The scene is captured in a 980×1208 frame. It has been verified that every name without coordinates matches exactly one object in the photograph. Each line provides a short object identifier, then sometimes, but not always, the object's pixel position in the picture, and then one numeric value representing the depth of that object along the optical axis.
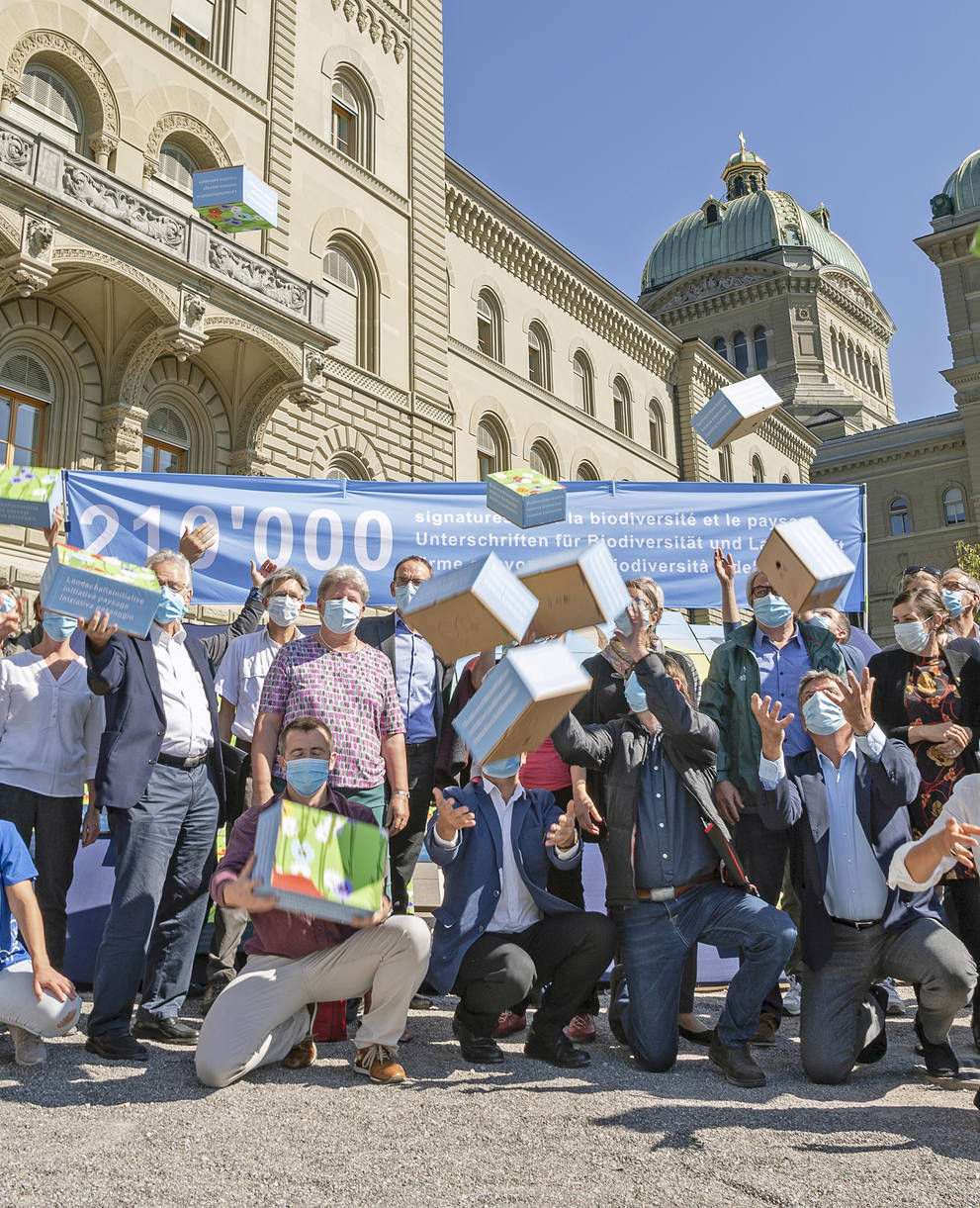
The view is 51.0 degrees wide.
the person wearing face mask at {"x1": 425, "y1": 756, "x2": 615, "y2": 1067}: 4.59
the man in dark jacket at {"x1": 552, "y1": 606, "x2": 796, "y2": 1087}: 4.48
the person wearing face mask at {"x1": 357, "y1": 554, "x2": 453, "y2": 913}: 5.92
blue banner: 8.38
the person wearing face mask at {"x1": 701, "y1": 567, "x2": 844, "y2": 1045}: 5.22
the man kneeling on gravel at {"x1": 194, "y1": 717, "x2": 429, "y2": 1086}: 4.18
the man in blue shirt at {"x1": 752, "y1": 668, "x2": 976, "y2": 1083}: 4.36
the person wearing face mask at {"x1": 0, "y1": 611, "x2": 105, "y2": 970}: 4.99
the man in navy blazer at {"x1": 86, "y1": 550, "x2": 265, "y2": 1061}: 4.58
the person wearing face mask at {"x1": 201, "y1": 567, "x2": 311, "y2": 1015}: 6.00
